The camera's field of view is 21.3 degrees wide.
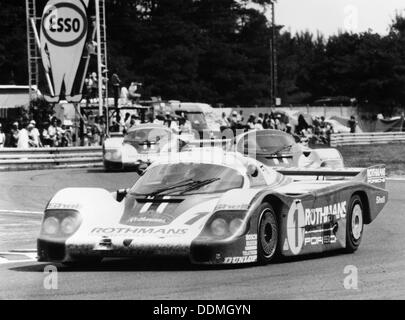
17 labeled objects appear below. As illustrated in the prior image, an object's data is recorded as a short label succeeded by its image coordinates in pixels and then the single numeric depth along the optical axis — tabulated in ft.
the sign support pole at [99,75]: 121.60
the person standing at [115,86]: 110.14
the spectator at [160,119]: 114.49
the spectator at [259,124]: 120.55
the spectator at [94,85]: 126.66
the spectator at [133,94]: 128.11
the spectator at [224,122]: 130.37
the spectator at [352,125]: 161.48
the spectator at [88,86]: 122.06
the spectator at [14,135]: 101.45
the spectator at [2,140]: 96.78
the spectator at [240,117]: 137.94
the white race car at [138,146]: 91.56
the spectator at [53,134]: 106.42
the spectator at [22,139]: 97.76
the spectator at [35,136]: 101.14
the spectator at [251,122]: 120.67
